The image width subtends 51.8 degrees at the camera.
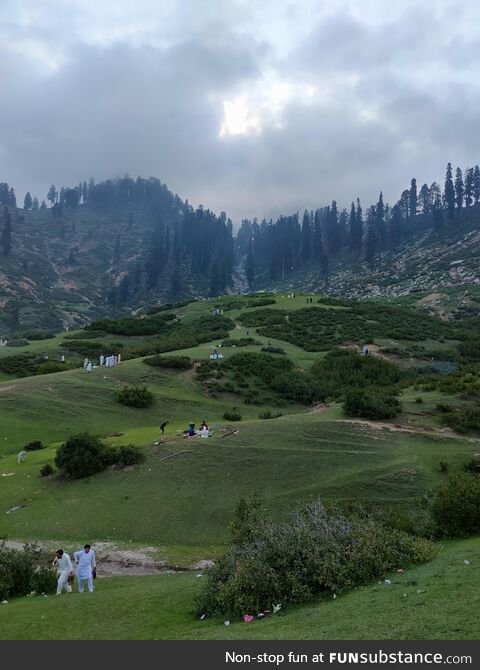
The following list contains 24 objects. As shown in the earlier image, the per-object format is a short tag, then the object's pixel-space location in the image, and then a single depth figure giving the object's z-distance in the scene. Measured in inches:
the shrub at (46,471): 987.9
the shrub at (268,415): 1452.0
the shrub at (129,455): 991.0
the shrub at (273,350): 2236.8
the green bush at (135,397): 1485.0
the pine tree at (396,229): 6673.2
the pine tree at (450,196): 6343.5
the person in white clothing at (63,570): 556.7
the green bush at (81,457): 965.8
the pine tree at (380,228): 6737.2
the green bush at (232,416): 1471.5
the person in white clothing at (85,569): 561.3
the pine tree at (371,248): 6122.1
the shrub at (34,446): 1189.1
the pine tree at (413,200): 7644.2
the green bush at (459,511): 637.3
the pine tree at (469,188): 6486.2
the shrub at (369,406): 1141.5
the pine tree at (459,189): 6456.7
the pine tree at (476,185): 6530.5
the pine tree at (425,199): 7559.1
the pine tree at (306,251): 7691.9
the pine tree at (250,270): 7485.2
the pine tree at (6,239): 6338.6
